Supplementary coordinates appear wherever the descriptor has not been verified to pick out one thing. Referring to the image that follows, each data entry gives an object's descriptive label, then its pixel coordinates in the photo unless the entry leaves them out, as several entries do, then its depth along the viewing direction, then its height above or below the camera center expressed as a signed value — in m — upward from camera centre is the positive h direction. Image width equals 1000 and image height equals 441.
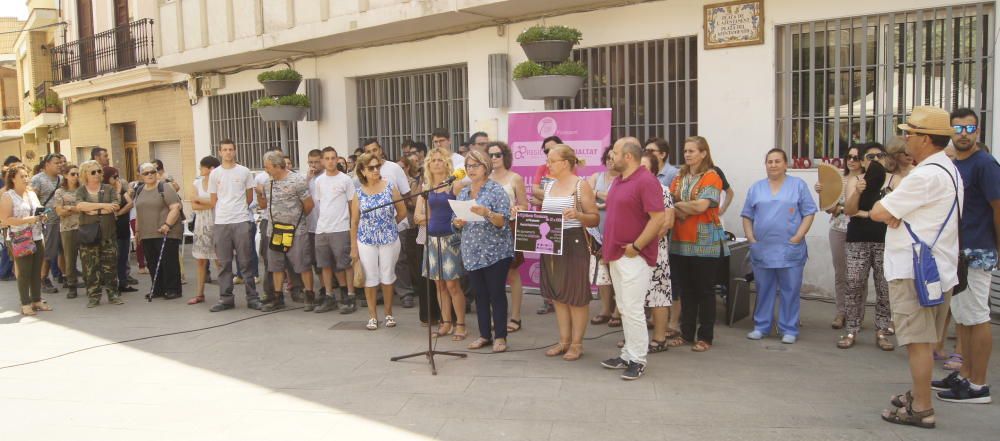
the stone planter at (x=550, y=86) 9.55 +0.84
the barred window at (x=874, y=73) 7.92 +0.78
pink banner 8.63 +0.21
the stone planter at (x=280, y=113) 13.77 +0.86
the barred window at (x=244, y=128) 15.98 +0.73
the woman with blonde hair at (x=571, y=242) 6.15 -0.71
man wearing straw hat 4.64 -0.52
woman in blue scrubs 6.88 -0.79
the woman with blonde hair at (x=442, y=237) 7.09 -0.74
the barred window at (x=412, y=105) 12.52 +0.89
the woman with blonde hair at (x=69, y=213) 9.63 -0.57
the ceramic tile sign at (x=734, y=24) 8.95 +1.47
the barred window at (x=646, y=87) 9.80 +0.85
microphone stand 6.17 -1.58
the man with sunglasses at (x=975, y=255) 5.16 -0.75
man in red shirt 5.77 -0.65
